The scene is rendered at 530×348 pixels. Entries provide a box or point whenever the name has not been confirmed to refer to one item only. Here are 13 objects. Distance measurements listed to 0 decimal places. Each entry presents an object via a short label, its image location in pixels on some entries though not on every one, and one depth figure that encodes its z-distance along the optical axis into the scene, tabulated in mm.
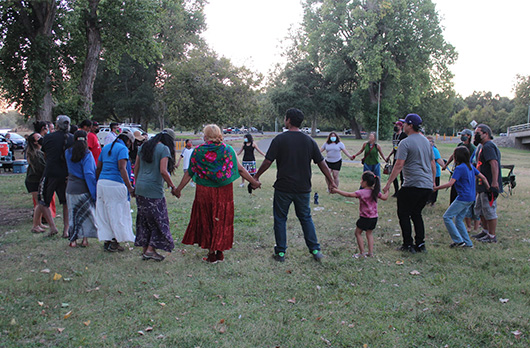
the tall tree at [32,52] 19156
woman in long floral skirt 5566
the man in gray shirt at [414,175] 5996
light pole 45925
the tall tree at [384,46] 42938
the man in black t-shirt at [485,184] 6863
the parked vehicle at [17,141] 31534
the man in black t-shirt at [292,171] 5656
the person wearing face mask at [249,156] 12297
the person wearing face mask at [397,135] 9970
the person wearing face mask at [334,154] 11477
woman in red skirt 5465
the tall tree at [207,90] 36000
